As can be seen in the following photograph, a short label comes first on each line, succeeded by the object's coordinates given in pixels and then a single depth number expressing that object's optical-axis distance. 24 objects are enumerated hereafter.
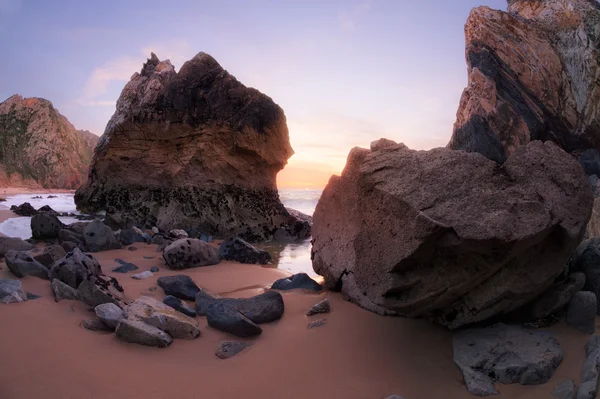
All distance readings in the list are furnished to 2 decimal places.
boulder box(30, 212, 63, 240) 7.01
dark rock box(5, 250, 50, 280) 3.80
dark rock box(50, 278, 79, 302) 3.42
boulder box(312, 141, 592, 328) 2.29
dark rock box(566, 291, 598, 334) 2.52
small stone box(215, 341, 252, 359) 2.77
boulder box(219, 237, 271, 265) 6.43
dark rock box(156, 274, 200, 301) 4.16
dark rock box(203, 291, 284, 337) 3.15
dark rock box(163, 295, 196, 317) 3.58
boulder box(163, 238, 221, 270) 5.55
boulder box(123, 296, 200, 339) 3.00
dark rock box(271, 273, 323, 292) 4.47
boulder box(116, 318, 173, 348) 2.81
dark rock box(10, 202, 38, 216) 10.80
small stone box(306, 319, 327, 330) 3.22
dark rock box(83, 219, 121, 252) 6.42
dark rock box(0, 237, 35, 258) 4.77
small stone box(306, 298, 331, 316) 3.52
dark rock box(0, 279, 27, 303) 3.08
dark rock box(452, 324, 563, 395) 2.24
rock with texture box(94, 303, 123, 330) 2.98
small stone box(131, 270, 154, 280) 4.80
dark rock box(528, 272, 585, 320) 2.64
